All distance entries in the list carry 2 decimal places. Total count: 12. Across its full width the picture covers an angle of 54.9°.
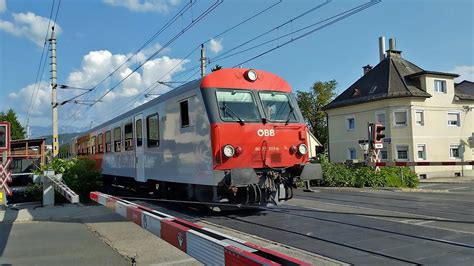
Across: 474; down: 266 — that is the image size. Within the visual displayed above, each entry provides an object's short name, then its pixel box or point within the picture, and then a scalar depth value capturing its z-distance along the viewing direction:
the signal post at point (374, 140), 20.62
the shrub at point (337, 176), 20.12
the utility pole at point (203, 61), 23.53
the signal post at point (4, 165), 12.45
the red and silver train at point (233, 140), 9.50
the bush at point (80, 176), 15.47
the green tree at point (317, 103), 58.47
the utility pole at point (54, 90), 24.33
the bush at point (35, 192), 15.09
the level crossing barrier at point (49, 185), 13.25
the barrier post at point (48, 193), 13.35
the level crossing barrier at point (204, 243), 3.00
